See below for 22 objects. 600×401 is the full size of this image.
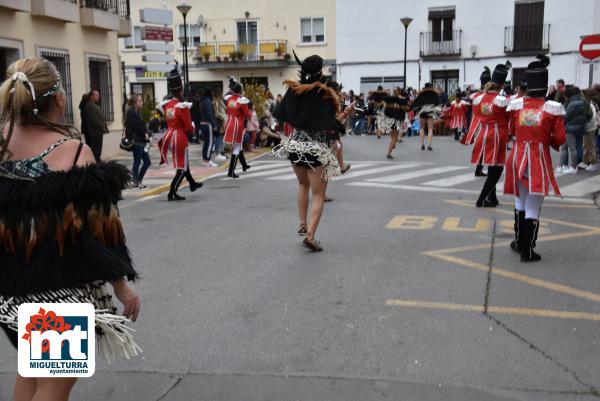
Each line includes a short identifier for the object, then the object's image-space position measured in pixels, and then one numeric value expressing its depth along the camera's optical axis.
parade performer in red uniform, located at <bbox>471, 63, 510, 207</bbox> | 9.70
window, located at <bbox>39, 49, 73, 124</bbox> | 17.30
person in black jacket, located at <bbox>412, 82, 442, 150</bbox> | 20.21
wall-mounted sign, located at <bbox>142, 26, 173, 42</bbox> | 16.69
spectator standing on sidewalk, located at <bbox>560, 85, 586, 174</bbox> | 14.16
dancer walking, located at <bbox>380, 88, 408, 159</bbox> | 16.67
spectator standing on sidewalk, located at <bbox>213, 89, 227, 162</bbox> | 18.83
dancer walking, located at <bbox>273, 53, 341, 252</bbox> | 7.04
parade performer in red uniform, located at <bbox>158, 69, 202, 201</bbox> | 10.86
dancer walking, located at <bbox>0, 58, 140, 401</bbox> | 2.64
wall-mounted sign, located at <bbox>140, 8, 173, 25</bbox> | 15.97
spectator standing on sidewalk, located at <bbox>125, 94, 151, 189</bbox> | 12.72
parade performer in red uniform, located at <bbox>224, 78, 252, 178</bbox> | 13.89
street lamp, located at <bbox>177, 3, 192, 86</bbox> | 22.02
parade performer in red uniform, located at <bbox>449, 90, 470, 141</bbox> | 20.66
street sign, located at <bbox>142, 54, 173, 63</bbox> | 16.92
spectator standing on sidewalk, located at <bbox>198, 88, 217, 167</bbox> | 16.86
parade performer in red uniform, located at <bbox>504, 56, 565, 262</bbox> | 6.66
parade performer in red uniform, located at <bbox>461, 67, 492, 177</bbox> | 10.20
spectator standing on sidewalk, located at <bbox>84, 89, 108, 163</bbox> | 13.29
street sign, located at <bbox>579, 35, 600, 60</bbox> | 13.41
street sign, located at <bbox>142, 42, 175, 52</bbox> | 16.67
